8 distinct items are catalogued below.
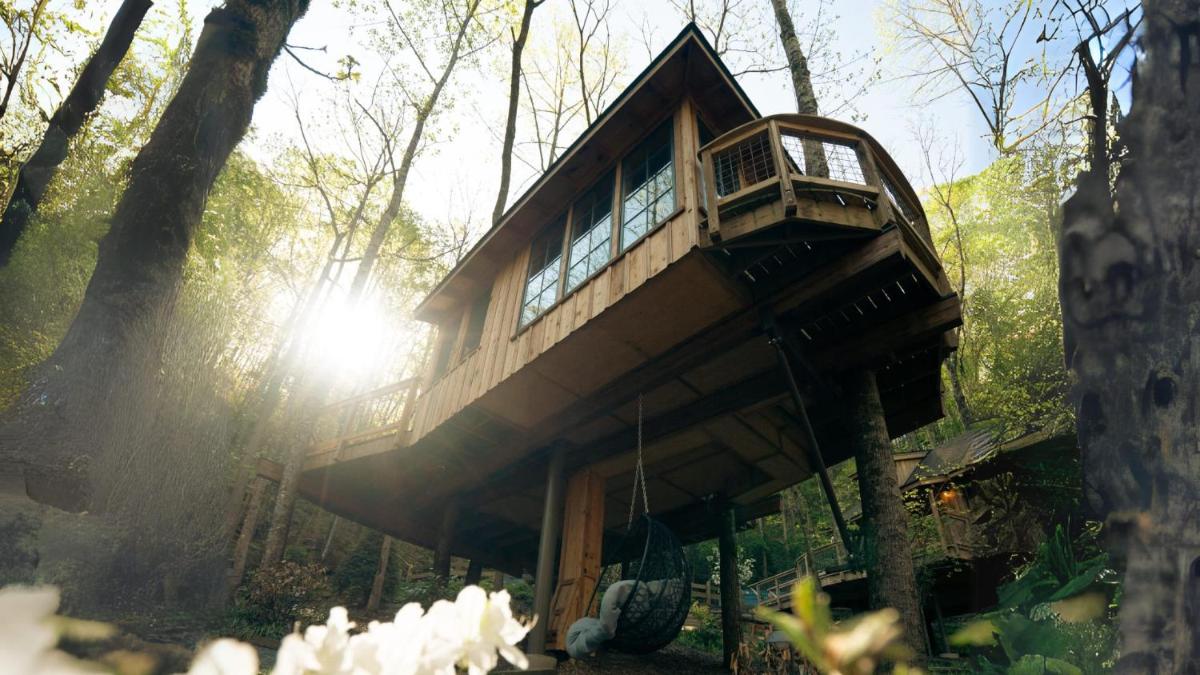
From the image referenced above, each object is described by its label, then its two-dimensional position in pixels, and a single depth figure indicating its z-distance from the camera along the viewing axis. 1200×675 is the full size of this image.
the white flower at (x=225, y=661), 0.55
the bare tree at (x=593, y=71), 16.64
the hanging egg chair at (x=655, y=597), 5.44
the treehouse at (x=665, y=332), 5.06
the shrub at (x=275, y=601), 8.12
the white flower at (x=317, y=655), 0.57
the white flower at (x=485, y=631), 0.68
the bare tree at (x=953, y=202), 15.62
